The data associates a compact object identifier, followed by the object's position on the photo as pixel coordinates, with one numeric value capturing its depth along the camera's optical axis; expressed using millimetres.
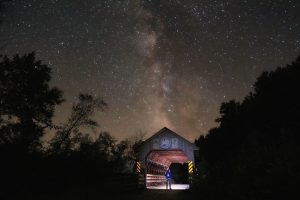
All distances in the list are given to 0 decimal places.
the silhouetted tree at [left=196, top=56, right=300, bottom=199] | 4837
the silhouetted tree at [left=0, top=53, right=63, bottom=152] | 19388
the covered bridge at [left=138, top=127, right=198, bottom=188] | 19916
